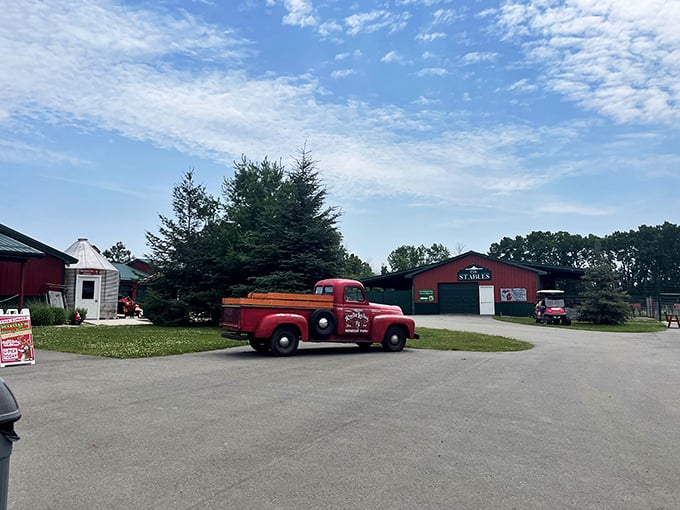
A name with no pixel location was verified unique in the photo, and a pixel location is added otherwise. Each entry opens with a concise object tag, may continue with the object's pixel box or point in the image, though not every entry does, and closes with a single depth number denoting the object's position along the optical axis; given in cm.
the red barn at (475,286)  4377
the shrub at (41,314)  2273
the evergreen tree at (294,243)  2386
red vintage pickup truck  1362
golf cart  3316
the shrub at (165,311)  2578
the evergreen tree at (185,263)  2595
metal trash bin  258
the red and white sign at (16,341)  1134
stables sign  4503
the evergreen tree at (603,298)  3300
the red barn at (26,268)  2167
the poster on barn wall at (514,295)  4362
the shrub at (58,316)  2369
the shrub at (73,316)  2506
